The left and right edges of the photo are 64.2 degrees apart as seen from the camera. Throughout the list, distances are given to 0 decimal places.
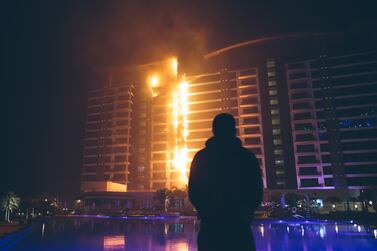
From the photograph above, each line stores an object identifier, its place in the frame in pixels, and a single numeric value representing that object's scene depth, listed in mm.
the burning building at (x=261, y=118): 78375
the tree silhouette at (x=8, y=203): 48438
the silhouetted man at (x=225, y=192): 3027
